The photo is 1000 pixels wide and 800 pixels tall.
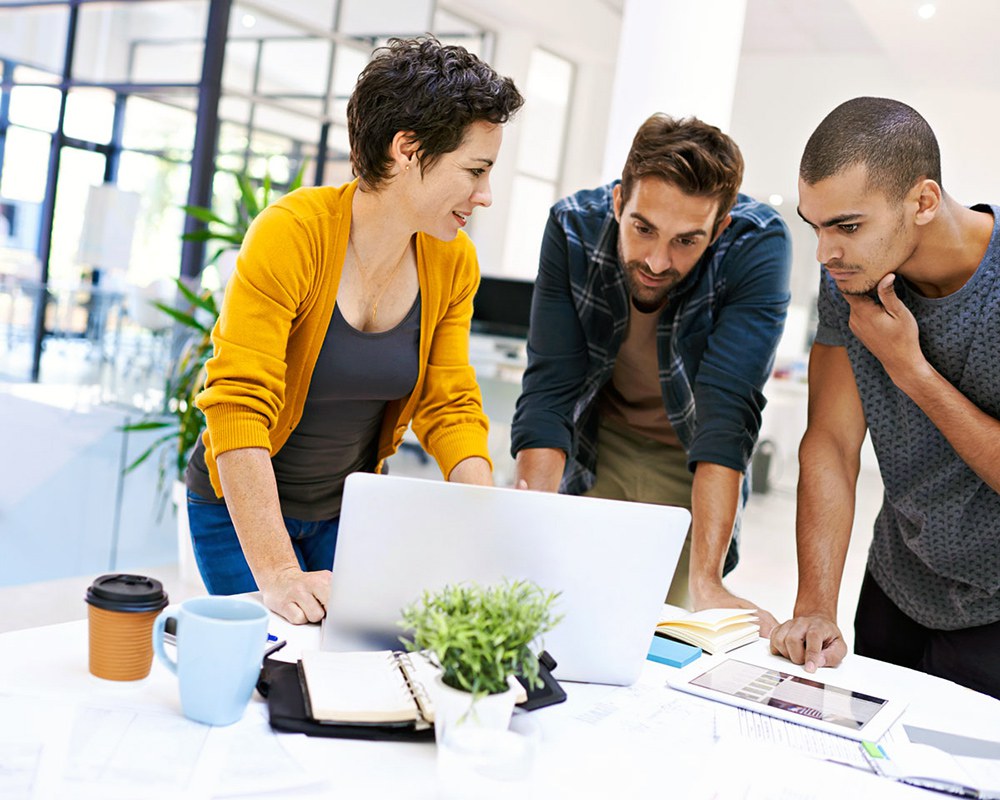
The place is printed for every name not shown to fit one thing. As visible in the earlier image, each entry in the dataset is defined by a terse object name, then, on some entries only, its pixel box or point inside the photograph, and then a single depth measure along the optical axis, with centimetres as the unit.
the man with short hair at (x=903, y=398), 158
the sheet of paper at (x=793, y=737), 112
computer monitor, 604
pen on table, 118
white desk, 95
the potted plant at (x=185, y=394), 374
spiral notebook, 101
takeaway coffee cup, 106
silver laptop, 111
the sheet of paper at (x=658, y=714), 113
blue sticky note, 137
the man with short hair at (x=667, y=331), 188
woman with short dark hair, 147
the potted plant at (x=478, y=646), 88
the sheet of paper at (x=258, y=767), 90
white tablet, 122
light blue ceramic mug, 99
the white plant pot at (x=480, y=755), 87
